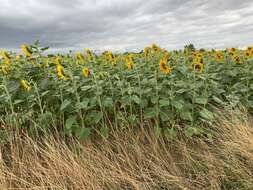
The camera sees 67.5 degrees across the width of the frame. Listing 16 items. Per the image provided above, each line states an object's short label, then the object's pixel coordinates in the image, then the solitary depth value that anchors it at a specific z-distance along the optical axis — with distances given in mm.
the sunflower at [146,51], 2534
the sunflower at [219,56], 2786
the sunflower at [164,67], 2044
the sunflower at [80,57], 2461
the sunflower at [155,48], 2538
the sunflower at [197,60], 2227
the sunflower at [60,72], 1850
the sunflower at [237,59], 2727
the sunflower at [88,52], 2530
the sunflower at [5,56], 2166
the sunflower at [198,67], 2199
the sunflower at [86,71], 1911
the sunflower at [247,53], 2671
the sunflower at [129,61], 2213
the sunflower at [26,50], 2103
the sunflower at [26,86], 1838
